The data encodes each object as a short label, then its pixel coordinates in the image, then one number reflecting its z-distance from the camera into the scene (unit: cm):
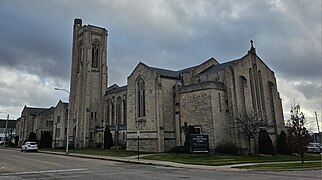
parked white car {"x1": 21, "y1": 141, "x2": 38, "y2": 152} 4754
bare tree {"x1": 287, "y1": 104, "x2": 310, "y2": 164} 2769
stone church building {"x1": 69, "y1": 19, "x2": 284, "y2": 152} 3747
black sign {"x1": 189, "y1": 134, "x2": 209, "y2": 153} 3101
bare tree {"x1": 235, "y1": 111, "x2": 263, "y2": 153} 3591
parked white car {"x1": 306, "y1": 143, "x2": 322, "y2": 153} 4669
